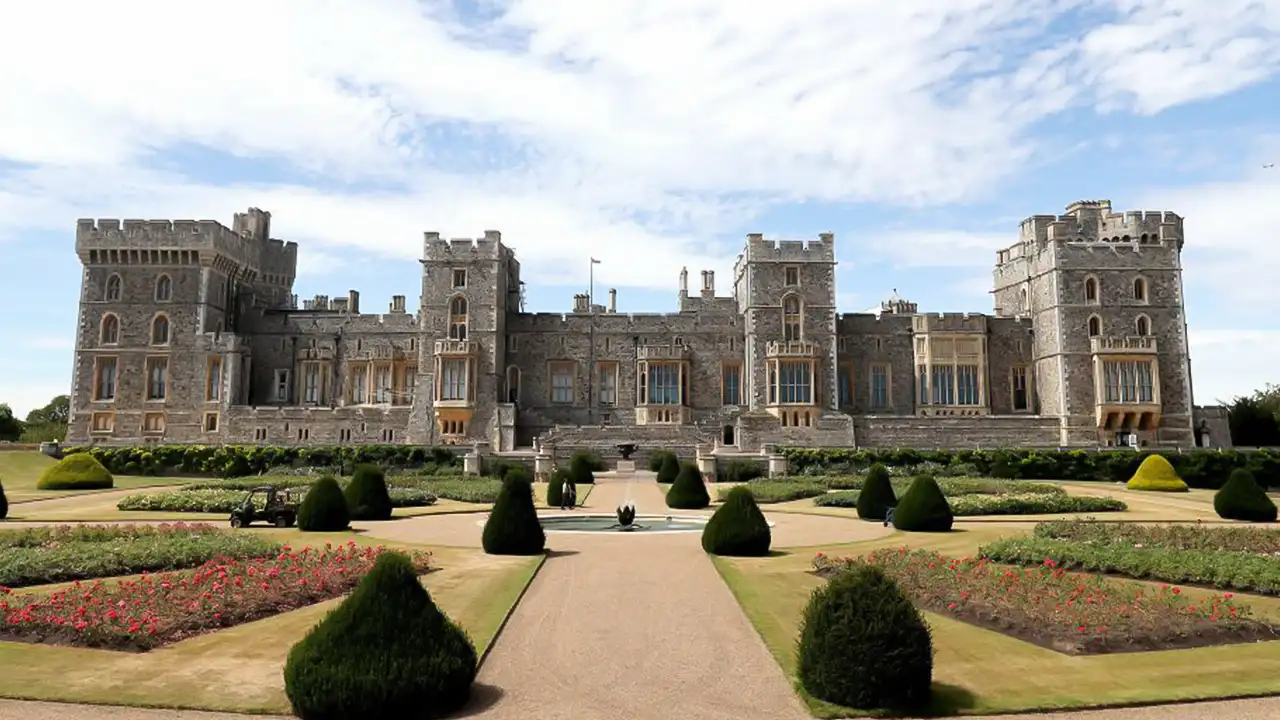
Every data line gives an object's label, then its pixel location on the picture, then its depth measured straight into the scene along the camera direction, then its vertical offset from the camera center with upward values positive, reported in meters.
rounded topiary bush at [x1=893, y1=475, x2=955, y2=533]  19.89 -1.48
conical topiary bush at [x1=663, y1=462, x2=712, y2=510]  26.22 -1.38
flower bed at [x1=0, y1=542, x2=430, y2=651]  9.81 -1.99
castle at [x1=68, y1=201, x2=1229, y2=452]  47.03 +5.33
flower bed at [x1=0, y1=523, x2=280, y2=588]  13.45 -1.78
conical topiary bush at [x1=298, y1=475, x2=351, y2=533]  19.41 -1.42
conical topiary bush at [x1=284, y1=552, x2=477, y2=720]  7.25 -1.85
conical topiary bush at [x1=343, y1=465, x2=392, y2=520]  22.39 -1.32
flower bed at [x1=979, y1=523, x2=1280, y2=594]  13.06 -1.84
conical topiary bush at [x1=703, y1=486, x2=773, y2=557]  16.34 -1.60
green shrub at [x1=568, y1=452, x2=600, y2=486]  36.22 -0.94
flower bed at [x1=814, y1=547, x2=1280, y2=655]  9.92 -2.07
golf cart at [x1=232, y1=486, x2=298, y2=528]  20.36 -1.56
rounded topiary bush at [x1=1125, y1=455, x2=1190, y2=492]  33.03 -1.19
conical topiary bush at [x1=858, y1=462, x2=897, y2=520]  23.02 -1.36
